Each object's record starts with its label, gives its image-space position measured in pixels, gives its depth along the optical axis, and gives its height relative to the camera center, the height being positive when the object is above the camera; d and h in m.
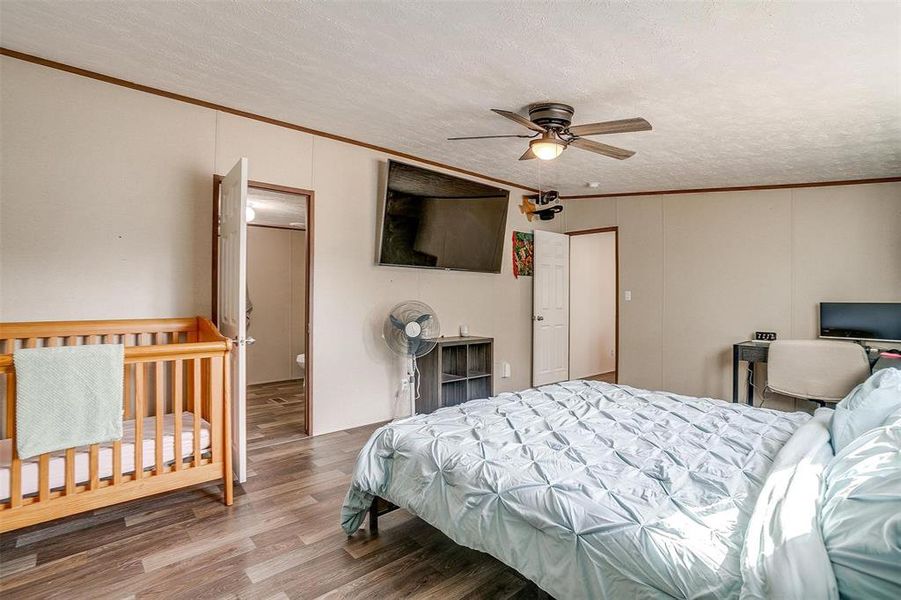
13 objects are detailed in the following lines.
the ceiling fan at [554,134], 3.00 +1.14
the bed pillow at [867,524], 1.00 -0.53
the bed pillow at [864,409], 1.82 -0.44
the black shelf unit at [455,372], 4.45 -0.72
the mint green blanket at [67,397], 2.03 -0.45
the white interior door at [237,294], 2.76 +0.05
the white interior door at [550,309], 5.83 -0.07
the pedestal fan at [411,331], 4.14 -0.26
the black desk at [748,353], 4.59 -0.49
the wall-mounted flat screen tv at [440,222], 4.27 +0.83
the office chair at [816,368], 3.97 -0.57
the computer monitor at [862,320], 4.29 -0.15
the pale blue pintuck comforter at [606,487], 1.29 -0.66
